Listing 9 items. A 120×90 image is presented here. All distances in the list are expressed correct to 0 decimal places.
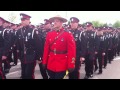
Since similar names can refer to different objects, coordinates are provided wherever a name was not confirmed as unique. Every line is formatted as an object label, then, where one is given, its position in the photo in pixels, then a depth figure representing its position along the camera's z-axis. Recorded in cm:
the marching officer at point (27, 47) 309
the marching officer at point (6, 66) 474
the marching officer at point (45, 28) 451
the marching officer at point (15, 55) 599
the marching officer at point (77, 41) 333
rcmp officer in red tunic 253
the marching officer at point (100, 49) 479
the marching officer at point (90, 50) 436
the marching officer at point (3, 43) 326
